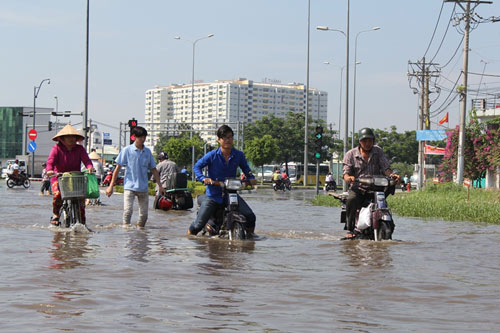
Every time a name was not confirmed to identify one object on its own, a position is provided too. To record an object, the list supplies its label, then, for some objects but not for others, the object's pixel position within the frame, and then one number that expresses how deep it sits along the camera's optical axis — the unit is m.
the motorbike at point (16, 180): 39.97
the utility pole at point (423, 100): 53.88
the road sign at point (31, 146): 51.40
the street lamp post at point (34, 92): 62.41
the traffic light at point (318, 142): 30.72
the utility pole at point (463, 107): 35.53
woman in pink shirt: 11.22
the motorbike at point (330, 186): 54.78
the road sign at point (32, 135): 53.49
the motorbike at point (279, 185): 51.53
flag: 60.18
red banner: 55.66
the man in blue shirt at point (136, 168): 12.03
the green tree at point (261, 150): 72.94
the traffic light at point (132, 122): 32.25
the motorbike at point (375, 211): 9.99
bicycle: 10.79
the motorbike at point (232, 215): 9.95
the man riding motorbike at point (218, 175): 10.30
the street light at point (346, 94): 37.11
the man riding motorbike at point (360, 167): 10.49
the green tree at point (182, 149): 72.25
